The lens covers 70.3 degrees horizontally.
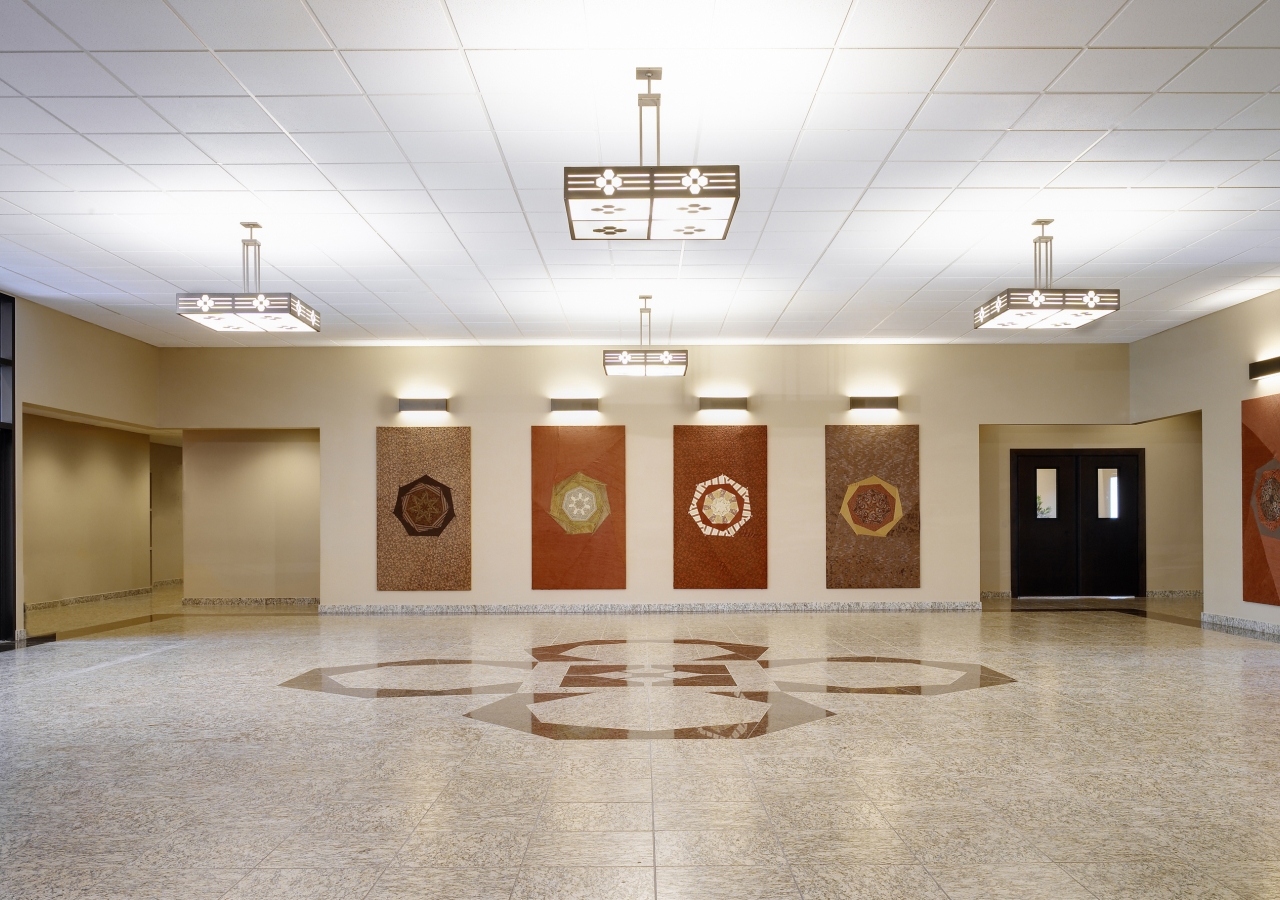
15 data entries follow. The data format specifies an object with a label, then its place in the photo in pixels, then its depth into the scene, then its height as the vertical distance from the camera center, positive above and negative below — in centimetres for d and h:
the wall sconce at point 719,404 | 1334 +95
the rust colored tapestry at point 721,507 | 1322 -56
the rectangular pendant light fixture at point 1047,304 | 820 +148
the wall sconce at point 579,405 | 1332 +95
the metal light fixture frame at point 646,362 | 1125 +134
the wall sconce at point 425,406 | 1333 +94
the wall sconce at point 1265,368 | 1027 +113
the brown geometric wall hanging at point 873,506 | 1326 -56
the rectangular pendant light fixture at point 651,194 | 497 +151
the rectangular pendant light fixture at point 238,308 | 812 +146
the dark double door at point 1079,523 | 1516 -94
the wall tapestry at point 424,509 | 1323 -57
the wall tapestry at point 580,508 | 1322 -56
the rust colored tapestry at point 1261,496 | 1038 -35
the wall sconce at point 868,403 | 1336 +96
